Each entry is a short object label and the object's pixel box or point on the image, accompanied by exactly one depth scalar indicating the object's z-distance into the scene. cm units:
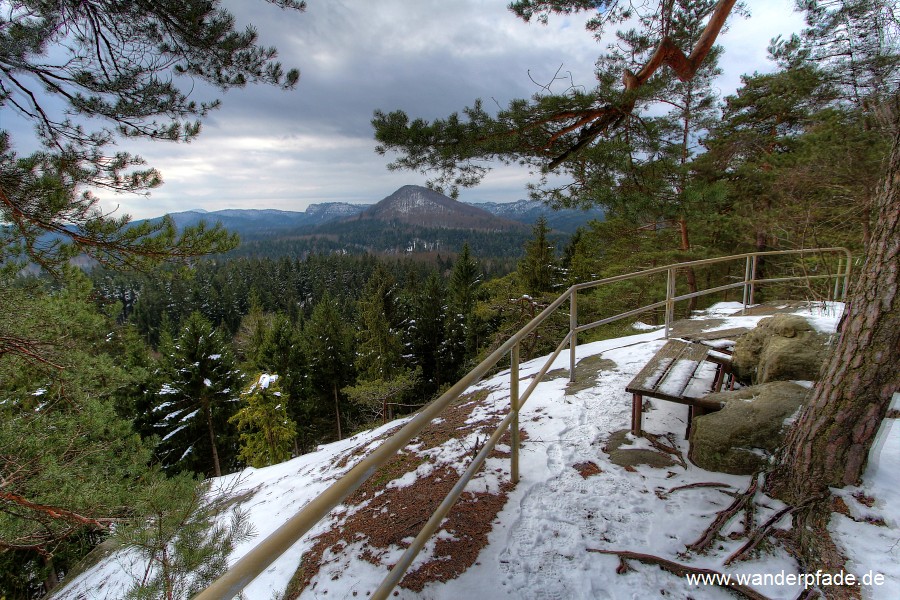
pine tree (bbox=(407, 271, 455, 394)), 3366
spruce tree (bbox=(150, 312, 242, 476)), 1952
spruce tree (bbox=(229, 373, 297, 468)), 1627
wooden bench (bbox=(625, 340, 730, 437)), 318
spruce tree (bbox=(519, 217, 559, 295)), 1900
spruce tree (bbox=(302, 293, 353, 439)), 2959
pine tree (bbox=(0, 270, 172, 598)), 412
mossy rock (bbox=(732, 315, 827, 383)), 357
